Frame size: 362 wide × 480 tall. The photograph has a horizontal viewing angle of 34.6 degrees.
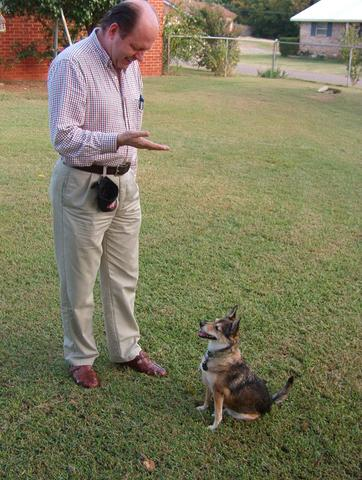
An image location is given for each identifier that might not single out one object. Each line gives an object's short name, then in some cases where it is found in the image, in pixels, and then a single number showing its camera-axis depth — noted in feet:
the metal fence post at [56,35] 48.19
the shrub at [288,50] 138.51
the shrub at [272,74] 73.20
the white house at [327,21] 135.33
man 8.84
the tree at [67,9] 44.29
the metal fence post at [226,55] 69.67
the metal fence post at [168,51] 66.24
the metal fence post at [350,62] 67.74
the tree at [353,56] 68.28
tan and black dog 9.82
